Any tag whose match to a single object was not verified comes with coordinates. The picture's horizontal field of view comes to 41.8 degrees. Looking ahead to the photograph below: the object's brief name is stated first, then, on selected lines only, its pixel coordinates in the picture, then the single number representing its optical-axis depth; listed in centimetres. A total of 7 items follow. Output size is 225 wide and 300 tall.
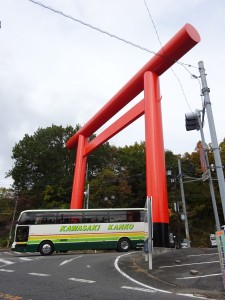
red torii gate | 1416
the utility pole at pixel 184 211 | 2242
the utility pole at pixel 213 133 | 651
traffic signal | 855
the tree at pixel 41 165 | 3822
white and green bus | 1783
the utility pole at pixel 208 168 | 889
